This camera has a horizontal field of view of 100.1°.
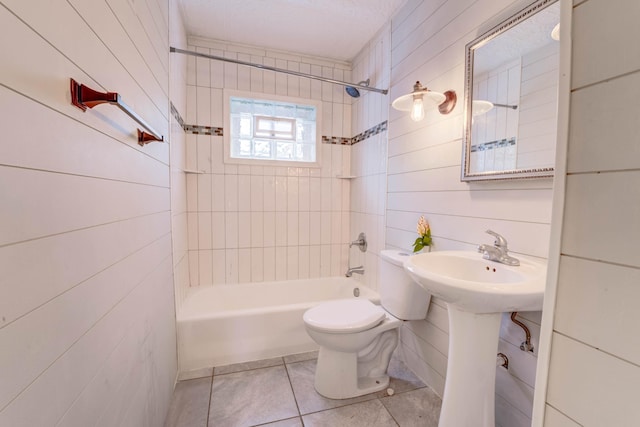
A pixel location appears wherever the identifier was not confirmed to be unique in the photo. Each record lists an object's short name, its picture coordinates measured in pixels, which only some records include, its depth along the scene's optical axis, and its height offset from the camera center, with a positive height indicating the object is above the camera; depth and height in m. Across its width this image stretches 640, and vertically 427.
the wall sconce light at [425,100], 1.47 +0.56
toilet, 1.55 -0.78
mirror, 1.04 +0.46
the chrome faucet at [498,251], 1.09 -0.21
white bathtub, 1.82 -0.98
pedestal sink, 0.92 -0.51
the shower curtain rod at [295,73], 1.72 +0.91
